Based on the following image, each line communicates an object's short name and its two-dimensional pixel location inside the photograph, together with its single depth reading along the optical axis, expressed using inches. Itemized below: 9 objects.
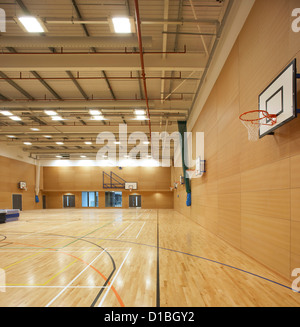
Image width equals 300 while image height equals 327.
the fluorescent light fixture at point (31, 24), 234.8
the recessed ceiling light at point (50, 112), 521.0
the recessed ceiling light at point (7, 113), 523.1
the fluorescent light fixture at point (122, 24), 237.0
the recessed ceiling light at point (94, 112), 507.5
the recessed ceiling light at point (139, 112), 506.5
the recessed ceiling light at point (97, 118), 558.6
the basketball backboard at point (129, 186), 1177.4
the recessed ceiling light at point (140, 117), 556.1
